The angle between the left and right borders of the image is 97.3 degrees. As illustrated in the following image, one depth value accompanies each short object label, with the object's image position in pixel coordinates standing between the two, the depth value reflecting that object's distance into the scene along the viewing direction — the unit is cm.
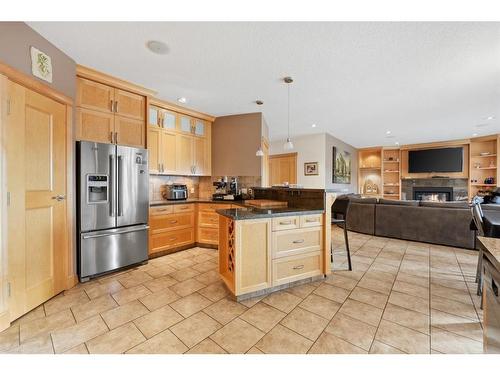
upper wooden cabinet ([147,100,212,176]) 367
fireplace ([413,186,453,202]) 767
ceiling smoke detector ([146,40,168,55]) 216
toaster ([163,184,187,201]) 386
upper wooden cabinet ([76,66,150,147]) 266
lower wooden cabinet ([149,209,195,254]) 338
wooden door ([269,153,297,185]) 698
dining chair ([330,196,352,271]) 288
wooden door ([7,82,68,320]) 184
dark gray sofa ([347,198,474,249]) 385
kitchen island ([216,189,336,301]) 218
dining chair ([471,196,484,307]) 213
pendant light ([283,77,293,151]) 288
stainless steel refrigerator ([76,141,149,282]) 255
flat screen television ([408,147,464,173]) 741
